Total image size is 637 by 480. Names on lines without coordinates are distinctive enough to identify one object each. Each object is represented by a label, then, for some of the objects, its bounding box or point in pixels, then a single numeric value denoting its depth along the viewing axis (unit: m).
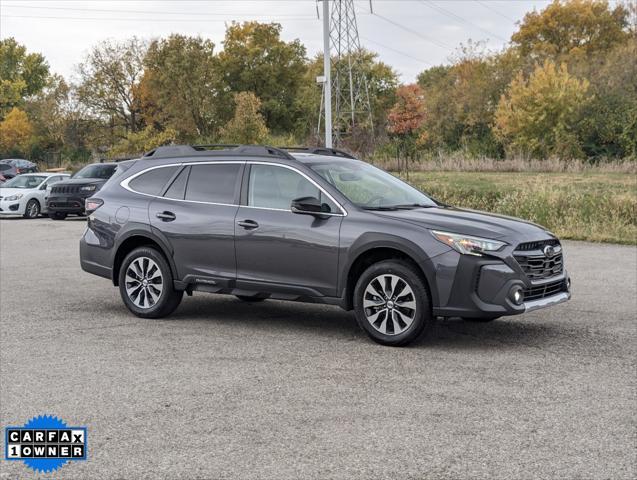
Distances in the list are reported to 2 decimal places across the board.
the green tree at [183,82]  54.62
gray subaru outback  7.70
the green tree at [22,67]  97.94
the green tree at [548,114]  51.12
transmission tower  52.97
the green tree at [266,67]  73.62
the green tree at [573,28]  72.94
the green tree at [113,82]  58.09
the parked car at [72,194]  26.64
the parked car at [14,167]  47.47
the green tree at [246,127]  38.12
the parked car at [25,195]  29.05
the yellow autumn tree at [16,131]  75.06
